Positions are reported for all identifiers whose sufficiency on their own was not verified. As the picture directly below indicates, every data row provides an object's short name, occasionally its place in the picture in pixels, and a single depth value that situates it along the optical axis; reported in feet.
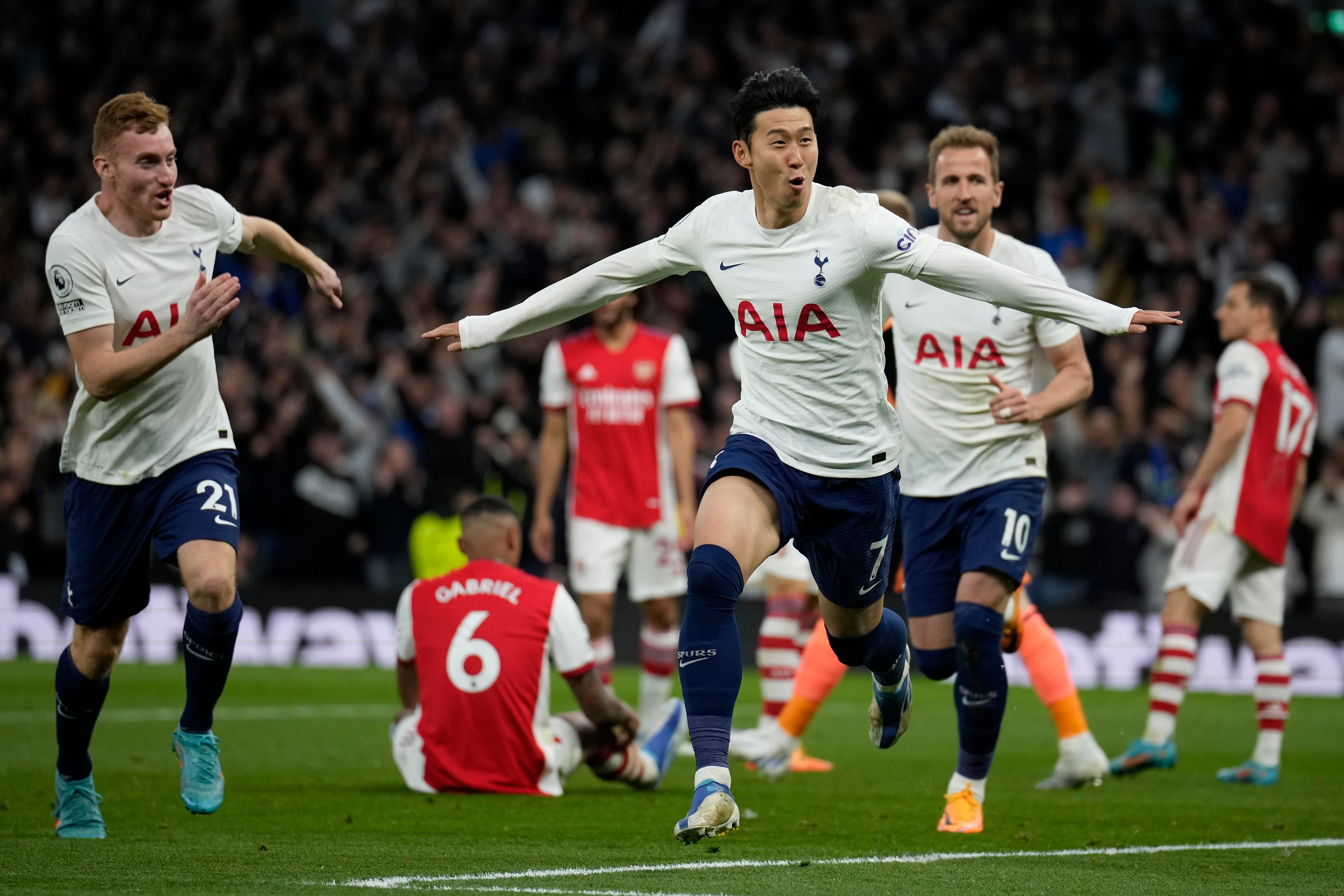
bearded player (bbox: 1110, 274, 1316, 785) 62.49
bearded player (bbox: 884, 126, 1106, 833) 47.32
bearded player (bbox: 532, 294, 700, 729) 69.77
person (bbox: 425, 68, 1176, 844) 38.19
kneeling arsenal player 51.42
